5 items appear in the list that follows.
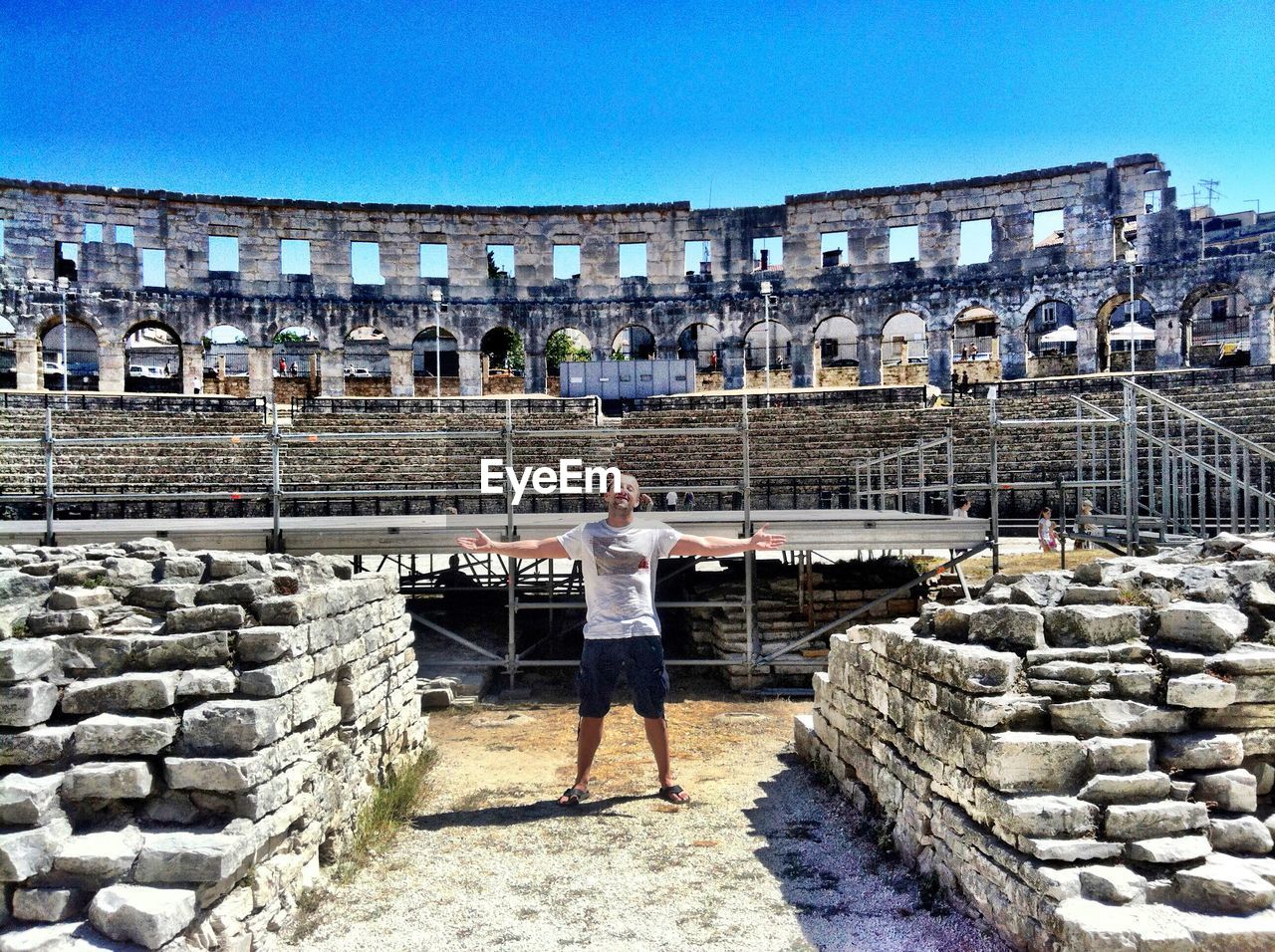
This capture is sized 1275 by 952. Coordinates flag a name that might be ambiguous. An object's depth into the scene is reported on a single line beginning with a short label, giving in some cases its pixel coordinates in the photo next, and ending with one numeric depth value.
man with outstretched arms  5.65
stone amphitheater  3.72
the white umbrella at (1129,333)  33.66
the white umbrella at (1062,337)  37.34
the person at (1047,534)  12.47
